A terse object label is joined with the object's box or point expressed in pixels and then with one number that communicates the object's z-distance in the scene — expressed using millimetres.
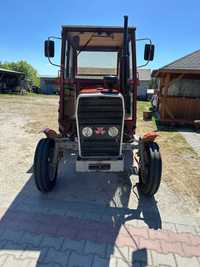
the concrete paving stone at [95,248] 2076
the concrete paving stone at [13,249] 2034
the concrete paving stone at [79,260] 1935
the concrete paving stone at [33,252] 2004
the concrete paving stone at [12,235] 2207
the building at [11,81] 23562
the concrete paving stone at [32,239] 2173
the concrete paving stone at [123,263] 1962
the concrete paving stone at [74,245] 2111
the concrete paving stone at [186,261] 1991
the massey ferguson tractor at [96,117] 2726
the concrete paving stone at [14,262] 1908
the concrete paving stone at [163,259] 1997
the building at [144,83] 24591
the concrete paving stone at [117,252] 2059
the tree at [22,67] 49476
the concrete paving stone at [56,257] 1955
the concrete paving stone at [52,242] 2136
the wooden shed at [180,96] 8418
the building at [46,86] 33558
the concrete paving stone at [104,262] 1948
